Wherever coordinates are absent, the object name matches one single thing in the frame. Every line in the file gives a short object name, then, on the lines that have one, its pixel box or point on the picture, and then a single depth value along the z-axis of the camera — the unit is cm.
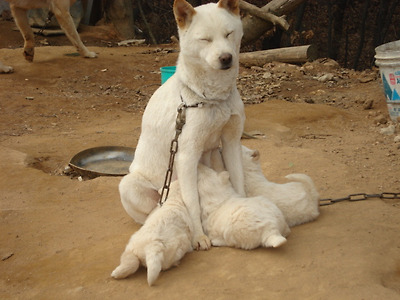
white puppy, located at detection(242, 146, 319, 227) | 344
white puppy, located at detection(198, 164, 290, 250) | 299
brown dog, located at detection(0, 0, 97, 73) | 921
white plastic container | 634
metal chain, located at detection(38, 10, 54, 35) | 1218
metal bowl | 519
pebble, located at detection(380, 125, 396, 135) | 603
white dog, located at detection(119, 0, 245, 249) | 319
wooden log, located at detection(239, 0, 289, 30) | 951
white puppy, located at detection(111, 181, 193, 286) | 283
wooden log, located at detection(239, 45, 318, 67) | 968
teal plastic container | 571
